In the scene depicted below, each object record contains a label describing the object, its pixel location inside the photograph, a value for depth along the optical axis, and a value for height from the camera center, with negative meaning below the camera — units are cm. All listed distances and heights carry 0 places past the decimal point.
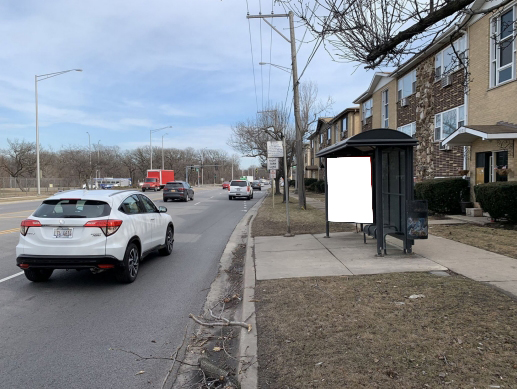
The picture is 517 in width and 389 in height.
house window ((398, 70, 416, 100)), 2099 +531
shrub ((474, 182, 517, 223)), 1065 -62
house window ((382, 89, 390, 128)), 2525 +453
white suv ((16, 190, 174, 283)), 598 -87
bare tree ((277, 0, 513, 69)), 451 +192
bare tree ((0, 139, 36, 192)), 4966 +334
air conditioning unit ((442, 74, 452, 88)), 1700 +437
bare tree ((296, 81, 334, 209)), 1906 -17
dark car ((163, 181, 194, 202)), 3059 -79
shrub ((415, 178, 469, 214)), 1459 -61
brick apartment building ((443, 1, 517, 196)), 1228 +256
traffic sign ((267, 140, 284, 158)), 1201 +100
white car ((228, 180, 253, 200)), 3406 -76
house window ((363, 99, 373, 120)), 2862 +538
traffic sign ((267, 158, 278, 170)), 1430 +62
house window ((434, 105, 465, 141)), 1647 +256
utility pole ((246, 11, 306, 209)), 1648 +332
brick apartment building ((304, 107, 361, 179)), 3459 +494
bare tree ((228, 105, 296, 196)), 3097 +399
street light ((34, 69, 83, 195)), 3024 +795
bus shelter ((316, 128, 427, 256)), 719 -23
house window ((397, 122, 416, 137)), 2120 +286
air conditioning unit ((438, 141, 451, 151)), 1714 +137
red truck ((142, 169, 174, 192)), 5659 +21
